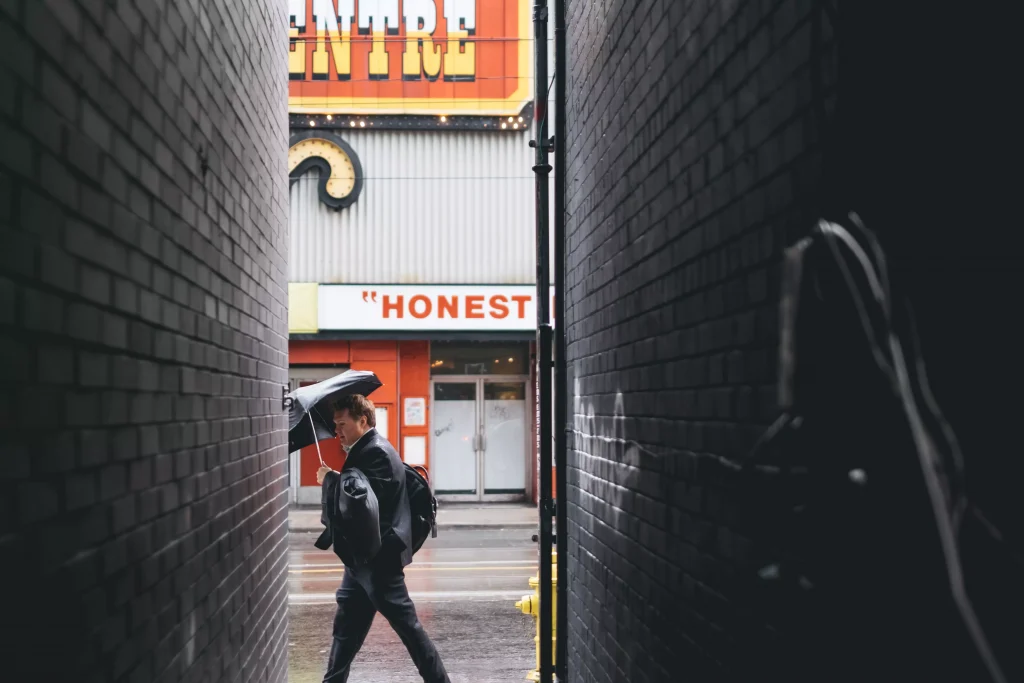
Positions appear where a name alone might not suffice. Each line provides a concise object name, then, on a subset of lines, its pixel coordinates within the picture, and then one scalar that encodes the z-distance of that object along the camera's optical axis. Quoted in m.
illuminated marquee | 16.38
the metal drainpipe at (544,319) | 5.68
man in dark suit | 5.58
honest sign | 15.97
